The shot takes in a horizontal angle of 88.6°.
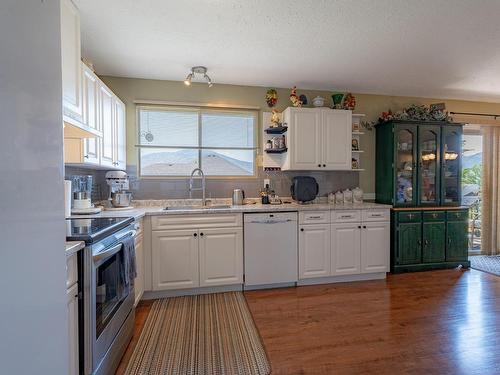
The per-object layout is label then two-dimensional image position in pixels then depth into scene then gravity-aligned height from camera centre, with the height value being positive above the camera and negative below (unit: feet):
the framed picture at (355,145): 11.91 +1.76
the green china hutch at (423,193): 11.12 -0.49
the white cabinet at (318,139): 10.54 +1.85
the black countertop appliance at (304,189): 10.88 -0.26
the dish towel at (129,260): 5.74 -1.79
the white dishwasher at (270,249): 9.29 -2.42
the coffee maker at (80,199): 7.50 -0.45
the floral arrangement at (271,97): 11.18 +3.76
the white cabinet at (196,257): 8.62 -2.56
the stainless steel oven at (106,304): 4.22 -2.37
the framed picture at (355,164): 11.88 +0.87
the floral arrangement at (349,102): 11.62 +3.66
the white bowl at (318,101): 10.97 +3.50
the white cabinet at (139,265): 7.69 -2.57
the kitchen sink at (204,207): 9.95 -0.93
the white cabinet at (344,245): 9.80 -2.45
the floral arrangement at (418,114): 11.58 +3.11
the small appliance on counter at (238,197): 10.71 -0.58
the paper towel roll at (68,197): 6.49 -0.34
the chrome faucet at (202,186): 10.46 -0.13
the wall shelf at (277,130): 10.80 +2.29
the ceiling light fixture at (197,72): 9.51 +4.22
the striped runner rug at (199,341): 5.47 -3.92
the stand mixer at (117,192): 9.41 -0.32
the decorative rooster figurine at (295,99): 10.80 +3.55
